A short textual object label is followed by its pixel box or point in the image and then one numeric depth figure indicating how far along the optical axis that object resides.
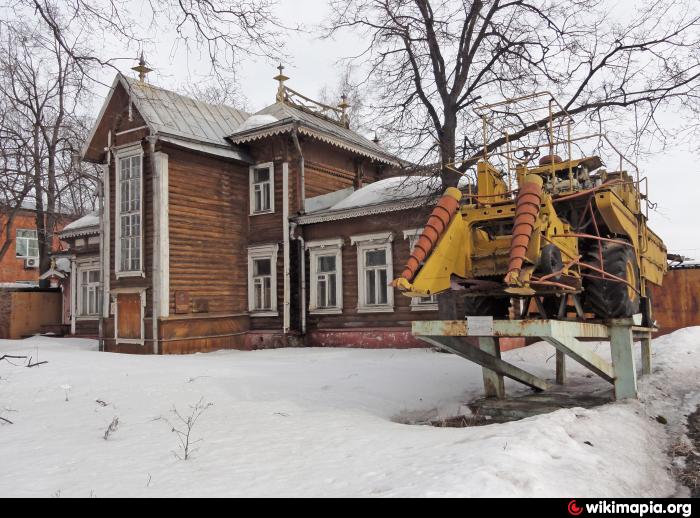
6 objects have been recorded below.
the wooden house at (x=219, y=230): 15.80
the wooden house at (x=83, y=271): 21.19
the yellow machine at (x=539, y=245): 6.25
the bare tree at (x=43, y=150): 7.24
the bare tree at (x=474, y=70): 13.57
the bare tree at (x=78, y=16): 6.78
